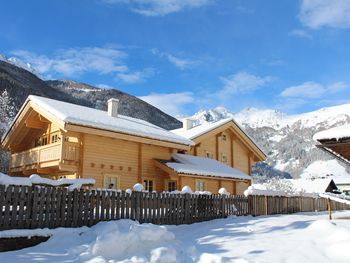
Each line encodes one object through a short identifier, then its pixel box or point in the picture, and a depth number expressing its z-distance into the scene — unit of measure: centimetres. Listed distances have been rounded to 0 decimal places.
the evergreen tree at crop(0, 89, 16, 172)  3944
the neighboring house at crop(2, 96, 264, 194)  2200
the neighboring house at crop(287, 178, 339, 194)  6284
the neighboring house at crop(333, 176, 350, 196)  8025
